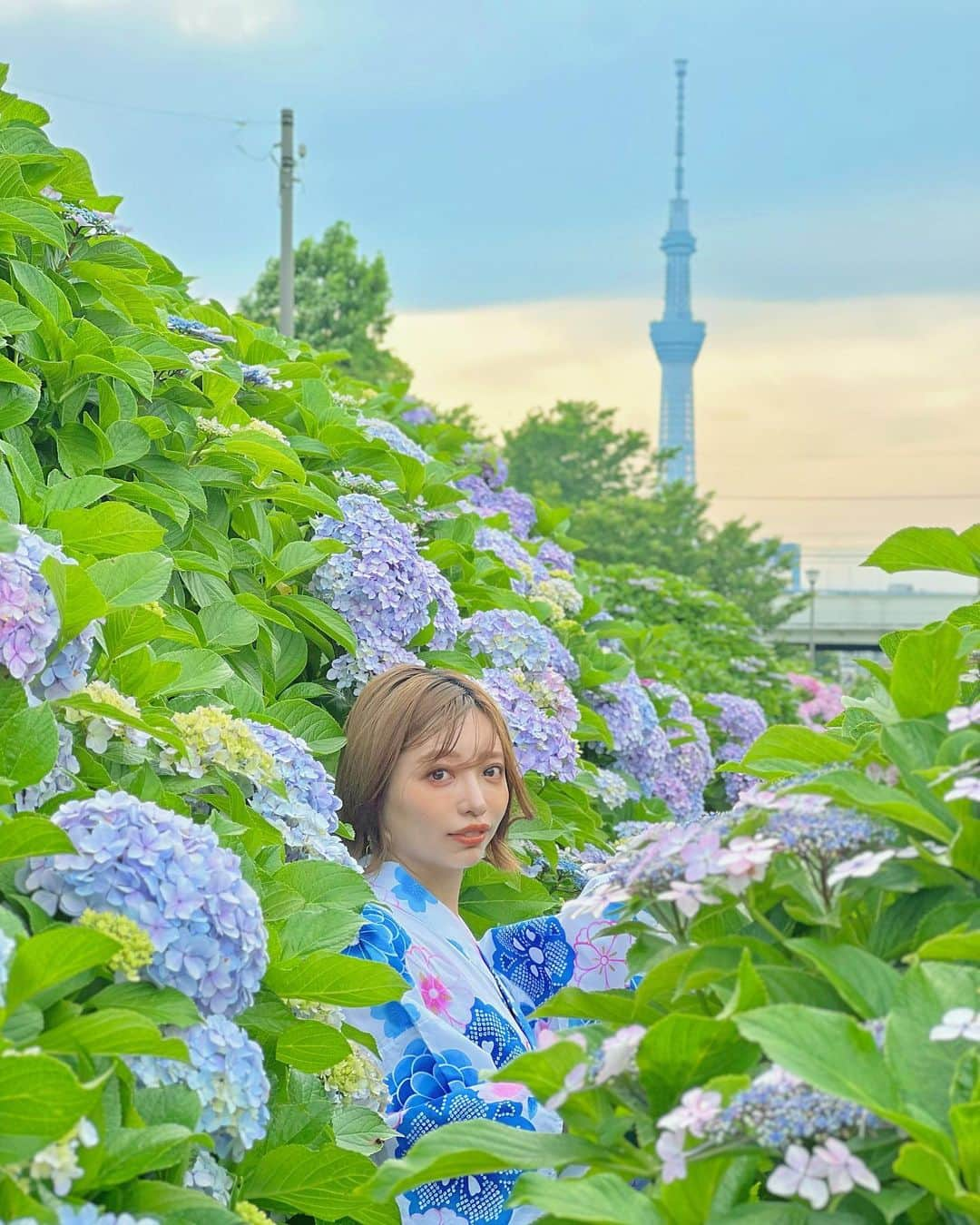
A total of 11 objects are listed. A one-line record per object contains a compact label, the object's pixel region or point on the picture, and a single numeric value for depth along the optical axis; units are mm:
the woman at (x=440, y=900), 2645
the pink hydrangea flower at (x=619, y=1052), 1434
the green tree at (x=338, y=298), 25859
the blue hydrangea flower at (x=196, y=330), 4008
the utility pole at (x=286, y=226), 17672
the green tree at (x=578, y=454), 52125
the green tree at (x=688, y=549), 40219
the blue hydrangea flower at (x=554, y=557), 5926
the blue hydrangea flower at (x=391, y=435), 4746
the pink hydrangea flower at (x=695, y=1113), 1304
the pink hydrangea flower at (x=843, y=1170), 1263
